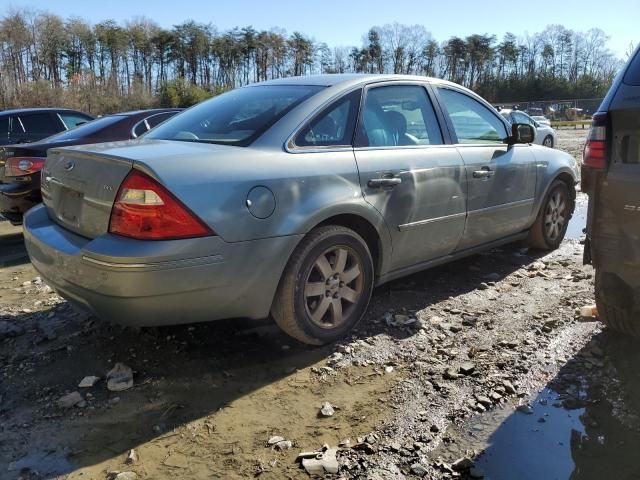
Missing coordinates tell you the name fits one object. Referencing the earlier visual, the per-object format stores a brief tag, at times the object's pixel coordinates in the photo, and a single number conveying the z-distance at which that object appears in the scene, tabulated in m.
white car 19.19
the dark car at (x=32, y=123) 9.20
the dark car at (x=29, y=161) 5.91
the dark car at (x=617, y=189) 2.91
